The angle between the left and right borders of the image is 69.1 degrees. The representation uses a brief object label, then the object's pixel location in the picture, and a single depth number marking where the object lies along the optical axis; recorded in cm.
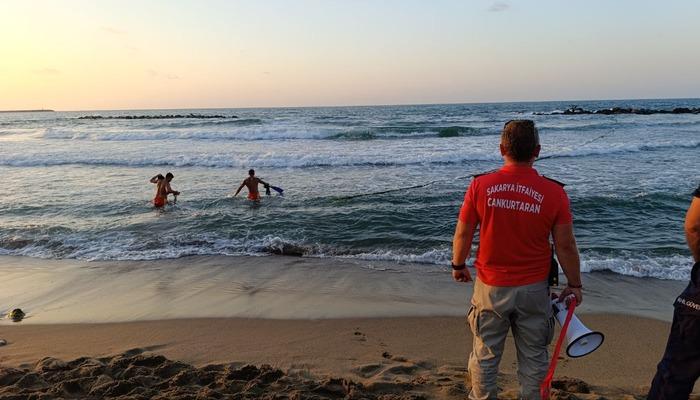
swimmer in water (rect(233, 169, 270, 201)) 1270
